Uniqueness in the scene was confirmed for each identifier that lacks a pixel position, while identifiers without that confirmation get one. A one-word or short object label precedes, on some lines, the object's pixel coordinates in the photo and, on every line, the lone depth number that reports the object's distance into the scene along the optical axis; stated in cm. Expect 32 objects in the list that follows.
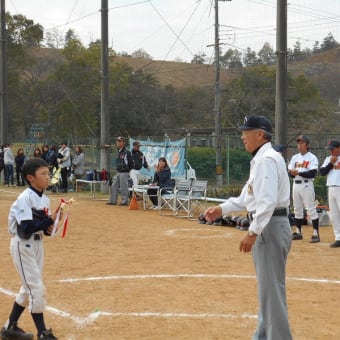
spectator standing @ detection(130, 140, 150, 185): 1934
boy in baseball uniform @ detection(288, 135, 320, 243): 1195
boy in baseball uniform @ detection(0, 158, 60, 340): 577
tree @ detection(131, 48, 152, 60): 12744
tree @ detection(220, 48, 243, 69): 8788
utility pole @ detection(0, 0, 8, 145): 3219
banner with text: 2062
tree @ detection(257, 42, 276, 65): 8402
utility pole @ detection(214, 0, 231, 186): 2841
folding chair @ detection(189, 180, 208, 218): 1656
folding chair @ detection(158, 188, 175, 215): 1730
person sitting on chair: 1773
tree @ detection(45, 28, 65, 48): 7654
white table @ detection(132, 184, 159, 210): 1791
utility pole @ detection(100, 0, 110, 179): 2302
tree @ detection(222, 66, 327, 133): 4684
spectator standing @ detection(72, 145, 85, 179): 2408
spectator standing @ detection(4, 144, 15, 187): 2805
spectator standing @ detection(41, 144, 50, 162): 2495
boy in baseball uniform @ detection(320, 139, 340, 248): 1154
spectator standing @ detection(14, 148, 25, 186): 2661
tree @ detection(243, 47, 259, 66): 8899
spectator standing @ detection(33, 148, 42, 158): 2494
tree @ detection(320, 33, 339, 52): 9450
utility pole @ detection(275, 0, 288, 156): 1501
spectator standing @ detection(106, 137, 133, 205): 1906
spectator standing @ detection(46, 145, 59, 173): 2423
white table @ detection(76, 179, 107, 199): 2216
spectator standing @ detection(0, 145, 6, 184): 2858
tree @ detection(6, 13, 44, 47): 4931
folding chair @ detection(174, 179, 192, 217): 1675
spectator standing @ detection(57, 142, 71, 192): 2338
